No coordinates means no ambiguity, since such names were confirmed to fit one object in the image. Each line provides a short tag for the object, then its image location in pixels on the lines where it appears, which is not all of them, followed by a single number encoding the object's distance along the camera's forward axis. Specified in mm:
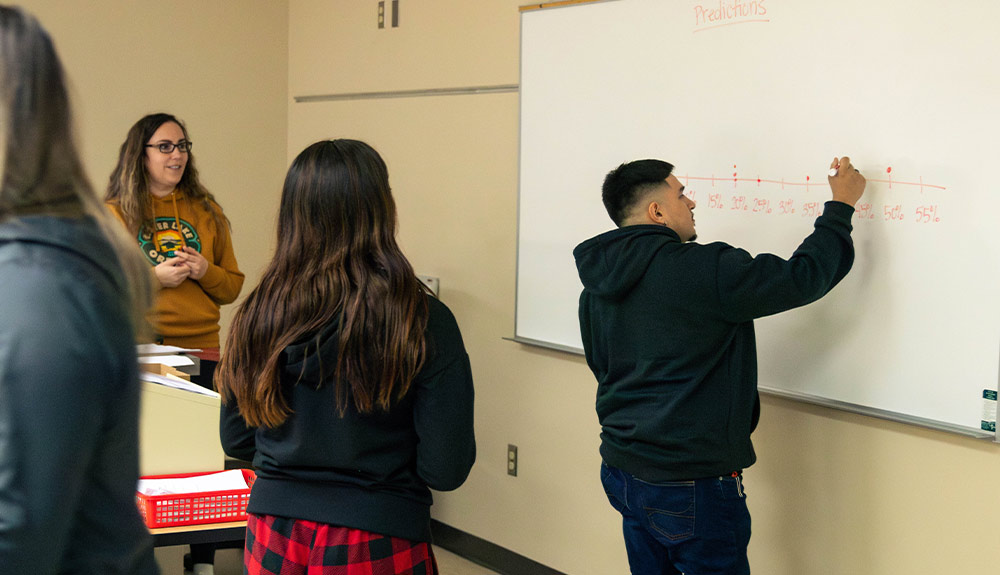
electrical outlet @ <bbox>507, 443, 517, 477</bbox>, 3641
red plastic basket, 1974
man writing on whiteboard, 2076
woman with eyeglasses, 3318
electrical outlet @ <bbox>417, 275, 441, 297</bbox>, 3967
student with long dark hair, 1603
